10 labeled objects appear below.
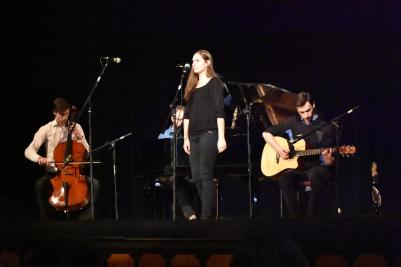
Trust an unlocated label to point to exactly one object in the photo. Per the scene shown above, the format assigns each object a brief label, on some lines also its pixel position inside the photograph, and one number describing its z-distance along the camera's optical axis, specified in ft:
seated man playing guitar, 35.81
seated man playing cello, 39.37
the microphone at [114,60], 34.18
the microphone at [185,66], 33.09
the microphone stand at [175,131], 31.97
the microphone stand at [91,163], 34.36
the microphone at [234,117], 41.09
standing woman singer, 32.04
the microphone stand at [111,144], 39.41
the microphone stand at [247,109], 35.37
